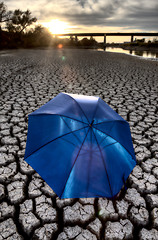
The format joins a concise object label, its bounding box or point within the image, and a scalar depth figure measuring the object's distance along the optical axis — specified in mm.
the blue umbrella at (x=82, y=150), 1221
